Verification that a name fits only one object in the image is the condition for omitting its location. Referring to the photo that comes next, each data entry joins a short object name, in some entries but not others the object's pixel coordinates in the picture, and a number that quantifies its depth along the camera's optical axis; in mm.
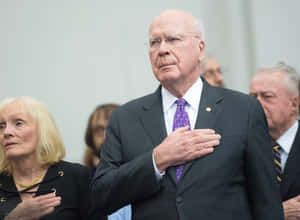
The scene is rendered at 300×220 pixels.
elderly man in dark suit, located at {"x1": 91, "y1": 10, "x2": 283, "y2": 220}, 4500
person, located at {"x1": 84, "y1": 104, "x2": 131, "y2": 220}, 8297
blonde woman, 6176
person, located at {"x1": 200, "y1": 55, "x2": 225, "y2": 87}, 8805
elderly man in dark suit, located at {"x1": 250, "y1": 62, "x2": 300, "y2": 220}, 6070
